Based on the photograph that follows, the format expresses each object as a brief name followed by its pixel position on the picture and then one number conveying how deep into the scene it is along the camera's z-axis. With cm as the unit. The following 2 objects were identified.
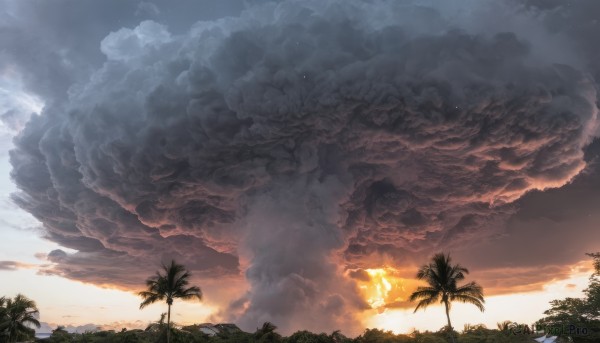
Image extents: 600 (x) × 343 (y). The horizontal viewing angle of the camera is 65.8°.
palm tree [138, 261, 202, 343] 5209
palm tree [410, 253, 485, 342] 4853
